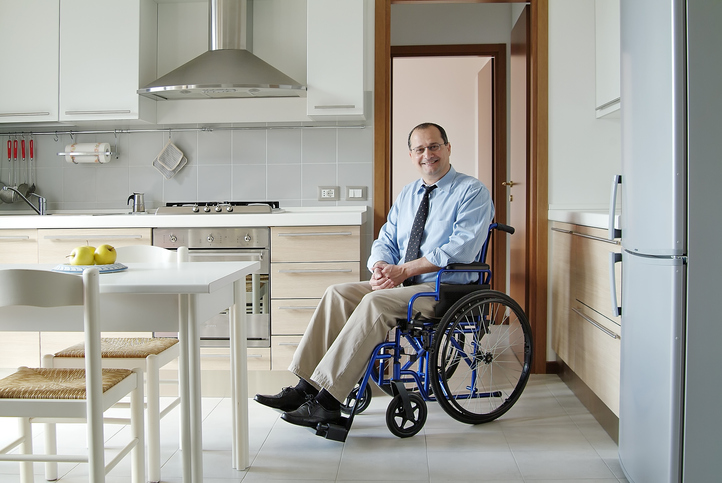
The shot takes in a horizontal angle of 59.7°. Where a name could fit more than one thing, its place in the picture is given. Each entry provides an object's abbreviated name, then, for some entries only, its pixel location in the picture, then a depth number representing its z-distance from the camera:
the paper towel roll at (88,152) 3.48
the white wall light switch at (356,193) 3.40
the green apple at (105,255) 1.94
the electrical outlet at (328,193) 3.43
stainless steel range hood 3.07
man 2.28
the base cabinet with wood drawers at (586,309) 2.30
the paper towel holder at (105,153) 3.48
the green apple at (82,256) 1.88
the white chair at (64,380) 1.43
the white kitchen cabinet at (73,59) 3.20
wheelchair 2.32
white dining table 1.57
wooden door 3.37
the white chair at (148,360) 1.96
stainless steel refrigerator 1.55
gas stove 3.09
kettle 3.43
